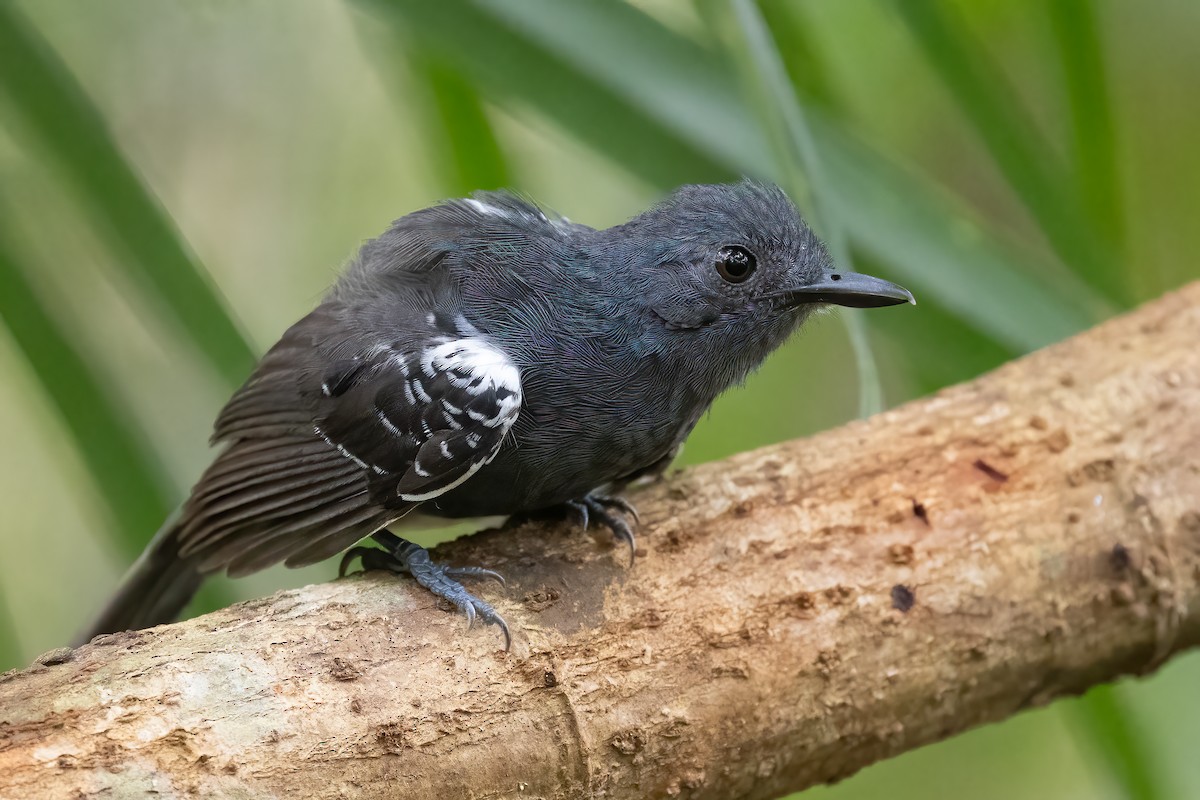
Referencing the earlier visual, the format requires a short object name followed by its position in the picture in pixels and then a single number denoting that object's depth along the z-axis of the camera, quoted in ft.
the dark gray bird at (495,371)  15.84
